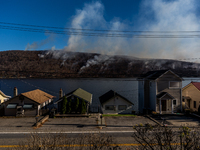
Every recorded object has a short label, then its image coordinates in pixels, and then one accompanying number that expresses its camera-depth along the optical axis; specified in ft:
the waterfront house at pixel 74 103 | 89.39
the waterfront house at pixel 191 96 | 103.31
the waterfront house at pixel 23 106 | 86.35
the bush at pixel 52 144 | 23.99
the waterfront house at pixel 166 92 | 97.60
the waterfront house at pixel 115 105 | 99.76
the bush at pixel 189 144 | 21.33
